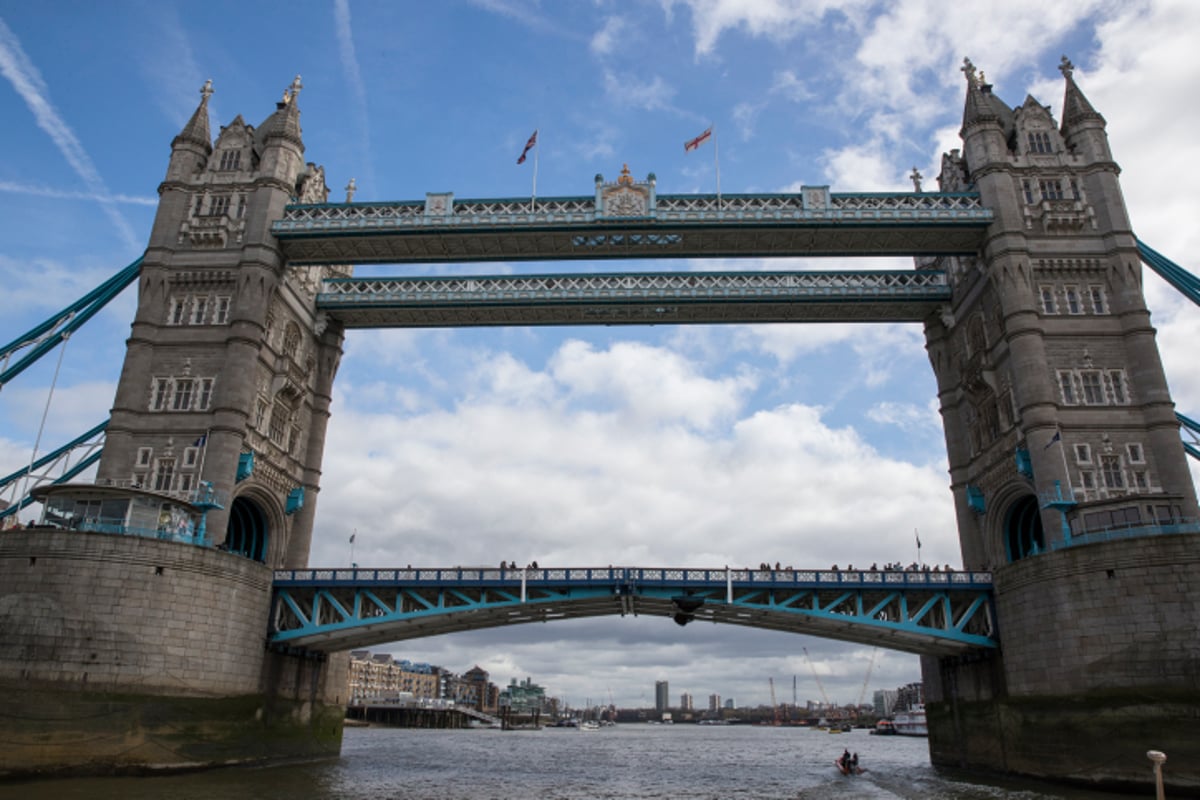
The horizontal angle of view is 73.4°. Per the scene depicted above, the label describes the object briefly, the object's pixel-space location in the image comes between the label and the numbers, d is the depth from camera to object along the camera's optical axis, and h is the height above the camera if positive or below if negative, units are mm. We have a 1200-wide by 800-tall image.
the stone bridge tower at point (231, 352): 43031 +18341
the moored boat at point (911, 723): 124881 -4098
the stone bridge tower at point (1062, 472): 32312 +10937
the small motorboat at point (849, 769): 49375 -4221
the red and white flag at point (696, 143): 48312 +31183
